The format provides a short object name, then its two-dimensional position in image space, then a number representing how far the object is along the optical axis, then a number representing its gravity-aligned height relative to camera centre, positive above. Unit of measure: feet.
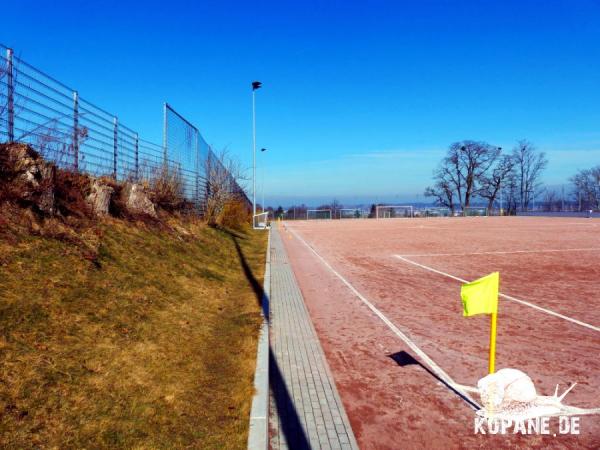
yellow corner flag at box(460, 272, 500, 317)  13.30 -2.31
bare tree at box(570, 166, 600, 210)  235.75 +15.02
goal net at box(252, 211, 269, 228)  125.26 -1.51
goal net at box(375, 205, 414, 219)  247.50 +3.54
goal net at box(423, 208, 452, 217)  255.70 +3.37
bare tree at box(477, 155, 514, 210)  274.16 +22.03
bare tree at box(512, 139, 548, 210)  275.59 +17.65
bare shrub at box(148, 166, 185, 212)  43.55 +2.62
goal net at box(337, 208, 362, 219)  243.85 +1.96
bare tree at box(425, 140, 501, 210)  271.28 +30.53
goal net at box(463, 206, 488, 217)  257.34 +3.80
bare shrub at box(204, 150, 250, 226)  68.54 +3.71
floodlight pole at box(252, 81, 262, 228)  106.73 +31.66
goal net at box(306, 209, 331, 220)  239.09 +1.24
